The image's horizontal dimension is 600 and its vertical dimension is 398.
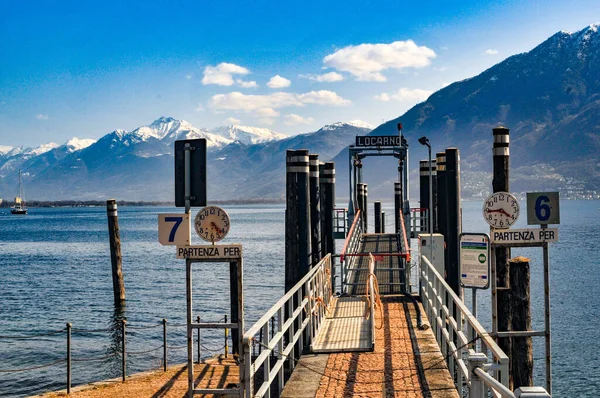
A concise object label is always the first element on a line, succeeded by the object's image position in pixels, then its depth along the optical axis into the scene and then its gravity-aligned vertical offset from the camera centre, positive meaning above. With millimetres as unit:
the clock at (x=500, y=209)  11625 +79
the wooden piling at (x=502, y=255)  16656 -994
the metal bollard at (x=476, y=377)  8242 -1932
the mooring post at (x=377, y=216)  49150 -52
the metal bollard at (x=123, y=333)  19919 -3271
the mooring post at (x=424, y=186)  36500 +1633
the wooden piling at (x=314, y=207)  23828 +301
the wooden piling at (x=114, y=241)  40344 -1360
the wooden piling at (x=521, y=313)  16312 -2314
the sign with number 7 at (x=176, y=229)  10148 -175
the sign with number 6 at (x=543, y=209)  11453 +81
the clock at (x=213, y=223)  10000 -91
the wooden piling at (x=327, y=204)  28903 +495
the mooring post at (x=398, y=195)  51294 +1506
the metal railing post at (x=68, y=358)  17766 -3776
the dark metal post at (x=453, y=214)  22219 +21
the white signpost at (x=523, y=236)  11445 -356
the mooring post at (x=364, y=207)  46844 +576
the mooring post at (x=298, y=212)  19344 +114
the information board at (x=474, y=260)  13961 -921
